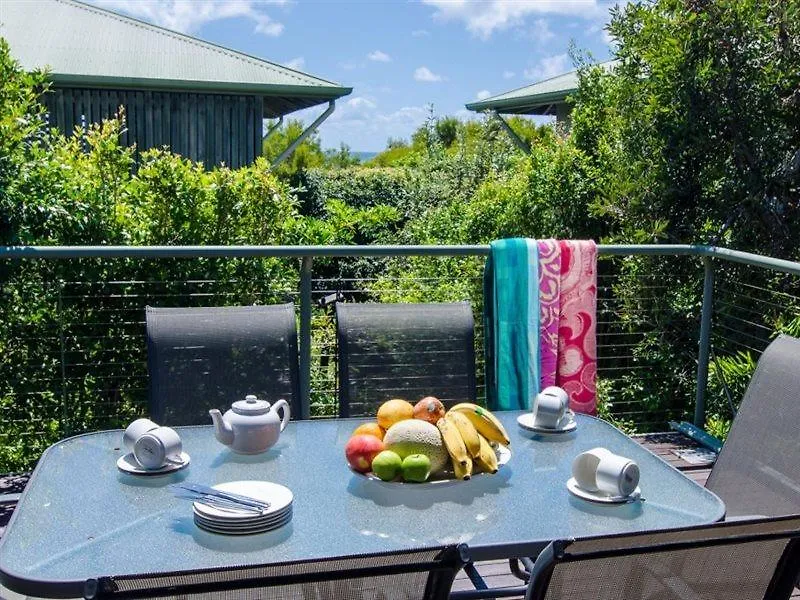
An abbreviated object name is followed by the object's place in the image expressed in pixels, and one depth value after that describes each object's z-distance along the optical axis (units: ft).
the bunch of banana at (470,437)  6.79
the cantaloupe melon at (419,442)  6.75
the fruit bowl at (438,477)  6.78
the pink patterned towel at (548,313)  12.85
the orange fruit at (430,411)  7.37
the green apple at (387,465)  6.68
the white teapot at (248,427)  7.48
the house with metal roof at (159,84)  35.04
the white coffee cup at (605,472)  6.61
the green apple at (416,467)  6.63
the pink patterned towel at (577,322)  13.05
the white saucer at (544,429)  8.46
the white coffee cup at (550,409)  8.43
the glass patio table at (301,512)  5.65
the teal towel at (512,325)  12.50
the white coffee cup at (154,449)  7.13
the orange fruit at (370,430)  7.36
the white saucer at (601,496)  6.63
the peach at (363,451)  6.92
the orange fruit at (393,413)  7.43
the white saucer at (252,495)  5.94
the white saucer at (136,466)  7.12
